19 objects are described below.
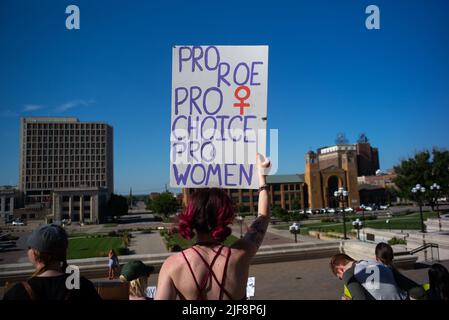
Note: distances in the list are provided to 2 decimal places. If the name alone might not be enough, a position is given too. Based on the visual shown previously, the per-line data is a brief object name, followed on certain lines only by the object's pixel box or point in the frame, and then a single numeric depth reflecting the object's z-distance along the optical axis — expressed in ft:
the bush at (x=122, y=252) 77.36
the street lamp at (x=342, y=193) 91.64
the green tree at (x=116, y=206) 270.67
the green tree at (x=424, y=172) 160.86
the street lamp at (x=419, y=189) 80.23
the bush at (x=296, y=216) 142.29
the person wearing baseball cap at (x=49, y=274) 6.51
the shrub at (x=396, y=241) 59.32
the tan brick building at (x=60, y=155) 366.02
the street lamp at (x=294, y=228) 82.40
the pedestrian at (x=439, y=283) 10.66
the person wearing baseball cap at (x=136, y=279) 11.58
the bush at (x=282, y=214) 147.84
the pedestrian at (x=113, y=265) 33.13
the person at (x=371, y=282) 9.33
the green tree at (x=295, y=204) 240.18
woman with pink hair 6.19
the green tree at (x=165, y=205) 247.50
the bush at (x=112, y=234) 135.32
